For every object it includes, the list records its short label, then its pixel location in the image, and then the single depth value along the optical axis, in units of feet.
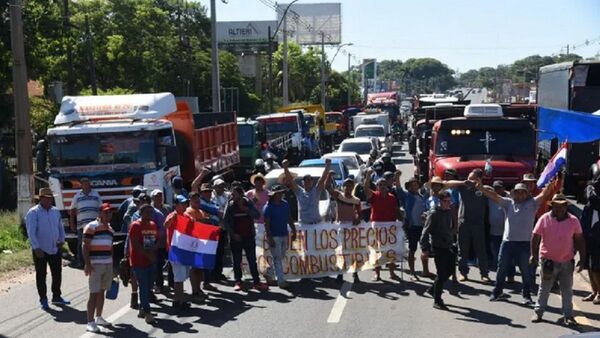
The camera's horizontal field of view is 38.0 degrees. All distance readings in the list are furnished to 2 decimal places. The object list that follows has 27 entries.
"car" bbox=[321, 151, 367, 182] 78.61
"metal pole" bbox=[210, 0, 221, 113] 106.01
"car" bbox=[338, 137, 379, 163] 110.83
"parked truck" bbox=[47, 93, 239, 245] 55.67
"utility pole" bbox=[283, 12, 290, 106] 185.88
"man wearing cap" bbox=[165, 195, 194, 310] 39.29
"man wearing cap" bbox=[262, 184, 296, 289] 43.19
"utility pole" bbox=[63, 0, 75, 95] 106.73
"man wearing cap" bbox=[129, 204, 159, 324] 35.99
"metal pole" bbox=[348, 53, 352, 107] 344.24
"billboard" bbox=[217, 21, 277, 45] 339.16
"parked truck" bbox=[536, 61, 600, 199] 82.12
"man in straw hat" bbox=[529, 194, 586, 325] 34.32
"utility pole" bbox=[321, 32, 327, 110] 247.70
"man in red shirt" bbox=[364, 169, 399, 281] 45.47
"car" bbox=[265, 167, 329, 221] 50.76
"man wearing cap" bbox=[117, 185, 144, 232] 42.88
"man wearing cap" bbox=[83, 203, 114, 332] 35.27
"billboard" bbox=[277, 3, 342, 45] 404.16
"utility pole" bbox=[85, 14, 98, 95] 105.35
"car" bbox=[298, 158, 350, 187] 68.90
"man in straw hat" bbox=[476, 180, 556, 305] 37.73
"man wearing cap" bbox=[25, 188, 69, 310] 40.60
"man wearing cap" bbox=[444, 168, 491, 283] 43.86
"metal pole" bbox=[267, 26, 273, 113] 183.44
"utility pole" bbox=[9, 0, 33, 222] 62.28
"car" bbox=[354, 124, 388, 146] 145.48
